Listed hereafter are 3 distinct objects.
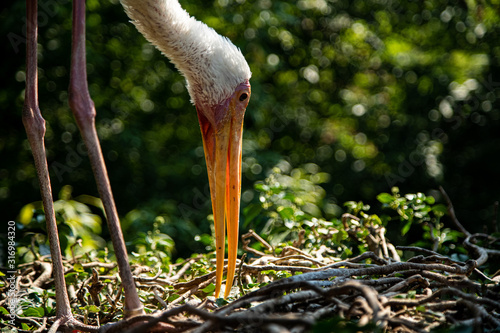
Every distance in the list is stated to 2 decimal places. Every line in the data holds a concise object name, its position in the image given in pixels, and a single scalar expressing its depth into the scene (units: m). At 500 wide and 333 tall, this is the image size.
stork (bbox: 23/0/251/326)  4.54
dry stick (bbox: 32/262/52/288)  5.22
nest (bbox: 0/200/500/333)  3.12
